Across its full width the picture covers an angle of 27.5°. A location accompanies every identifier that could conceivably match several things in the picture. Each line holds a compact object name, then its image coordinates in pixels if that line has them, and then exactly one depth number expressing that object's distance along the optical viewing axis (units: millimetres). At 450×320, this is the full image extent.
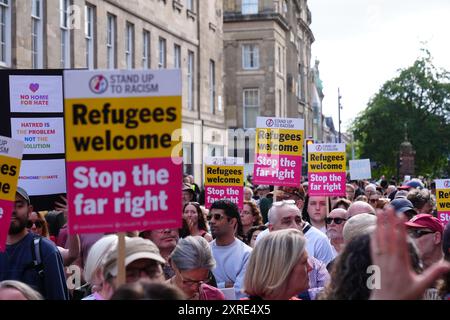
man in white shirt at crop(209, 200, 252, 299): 7867
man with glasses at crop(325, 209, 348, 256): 9180
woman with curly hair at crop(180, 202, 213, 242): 9883
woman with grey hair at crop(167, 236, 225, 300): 5980
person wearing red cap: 6523
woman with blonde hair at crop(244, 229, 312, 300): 4918
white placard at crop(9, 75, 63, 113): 8297
